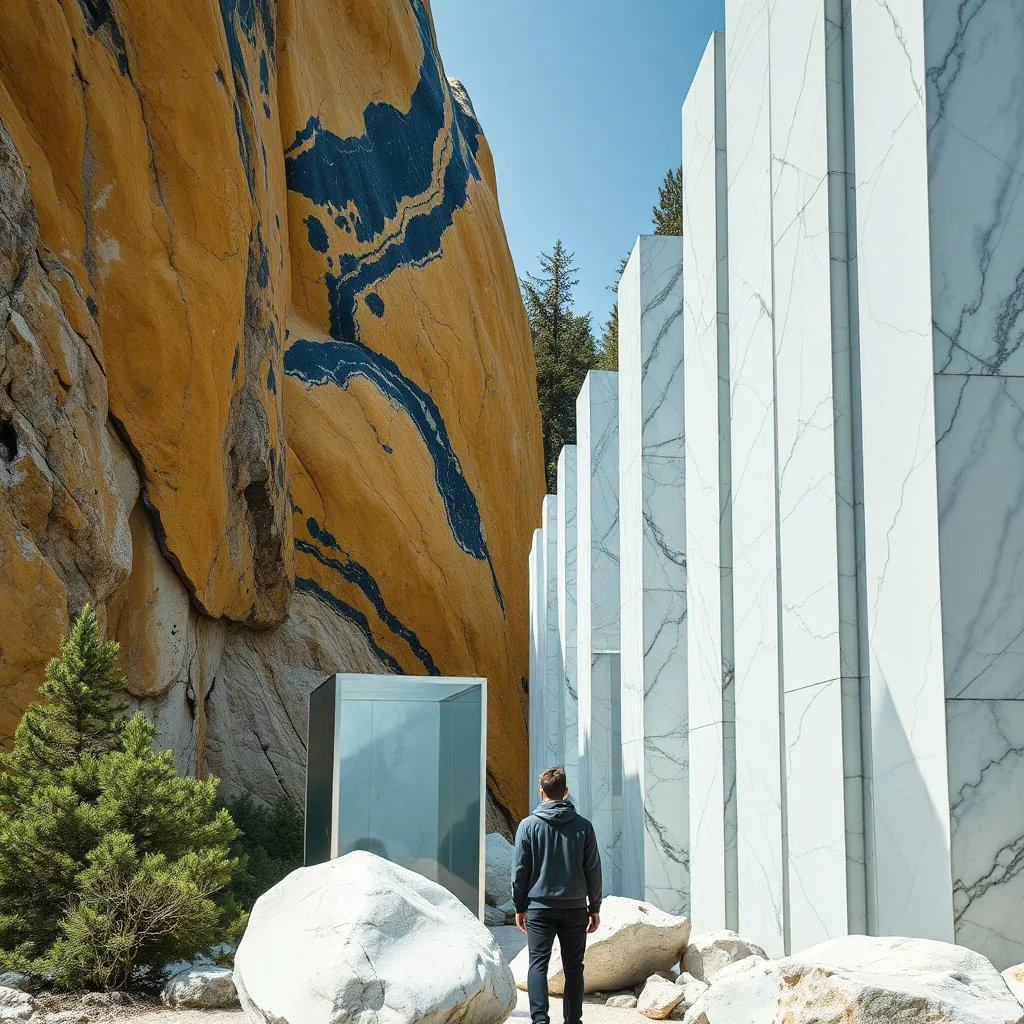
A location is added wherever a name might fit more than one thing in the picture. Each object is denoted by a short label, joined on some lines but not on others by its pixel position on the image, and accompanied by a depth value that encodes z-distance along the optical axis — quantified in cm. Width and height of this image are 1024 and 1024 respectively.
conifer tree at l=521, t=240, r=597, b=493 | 4181
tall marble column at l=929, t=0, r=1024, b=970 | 651
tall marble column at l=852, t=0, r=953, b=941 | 680
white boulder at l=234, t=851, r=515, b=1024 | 672
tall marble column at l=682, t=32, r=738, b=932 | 1043
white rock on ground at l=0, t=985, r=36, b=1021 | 797
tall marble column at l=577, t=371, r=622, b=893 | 1620
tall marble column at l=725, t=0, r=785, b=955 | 895
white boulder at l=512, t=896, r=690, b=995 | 924
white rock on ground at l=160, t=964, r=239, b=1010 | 893
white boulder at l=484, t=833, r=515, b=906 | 1755
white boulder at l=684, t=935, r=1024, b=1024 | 500
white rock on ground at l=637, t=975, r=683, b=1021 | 838
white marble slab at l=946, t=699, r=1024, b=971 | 644
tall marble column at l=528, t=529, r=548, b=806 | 2423
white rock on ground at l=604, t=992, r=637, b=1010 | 894
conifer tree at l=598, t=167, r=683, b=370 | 4231
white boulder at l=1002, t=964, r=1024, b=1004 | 568
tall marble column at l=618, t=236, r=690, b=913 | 1271
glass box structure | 1370
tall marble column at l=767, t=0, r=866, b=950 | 776
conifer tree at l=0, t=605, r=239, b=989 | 905
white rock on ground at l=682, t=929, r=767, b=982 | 896
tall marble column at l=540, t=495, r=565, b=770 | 2123
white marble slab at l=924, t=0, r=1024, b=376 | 685
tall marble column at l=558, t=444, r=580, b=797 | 1967
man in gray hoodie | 752
